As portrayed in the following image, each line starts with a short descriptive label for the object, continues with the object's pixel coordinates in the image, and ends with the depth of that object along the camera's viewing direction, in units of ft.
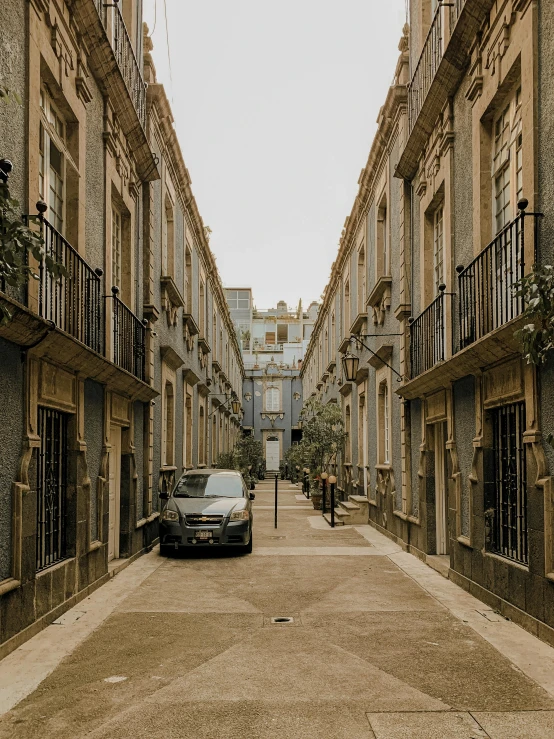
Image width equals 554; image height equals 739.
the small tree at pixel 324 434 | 82.43
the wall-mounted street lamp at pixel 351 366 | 59.11
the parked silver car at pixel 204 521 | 44.93
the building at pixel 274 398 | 179.63
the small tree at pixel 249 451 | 114.11
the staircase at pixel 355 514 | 63.77
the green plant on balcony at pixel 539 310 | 17.40
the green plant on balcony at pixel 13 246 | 13.16
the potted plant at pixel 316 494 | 82.53
